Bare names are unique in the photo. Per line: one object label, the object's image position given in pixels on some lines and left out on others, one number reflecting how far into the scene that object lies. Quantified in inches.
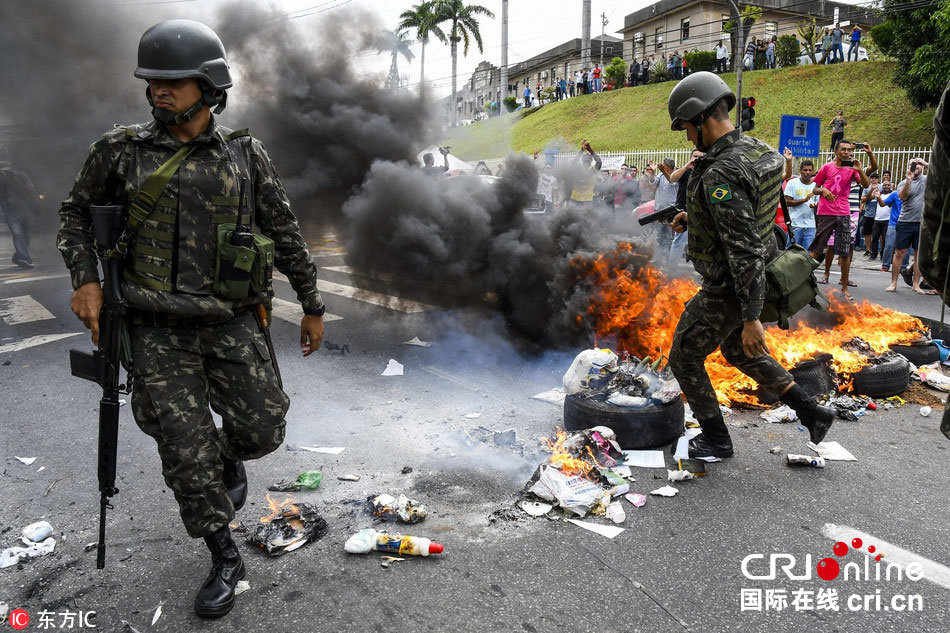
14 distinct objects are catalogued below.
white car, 1170.6
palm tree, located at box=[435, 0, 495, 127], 1560.0
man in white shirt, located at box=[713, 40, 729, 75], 1189.7
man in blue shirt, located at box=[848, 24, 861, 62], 1051.2
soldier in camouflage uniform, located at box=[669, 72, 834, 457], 118.3
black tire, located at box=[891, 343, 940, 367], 196.4
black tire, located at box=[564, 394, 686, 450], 138.1
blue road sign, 486.9
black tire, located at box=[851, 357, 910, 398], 173.8
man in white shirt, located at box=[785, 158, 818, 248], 344.2
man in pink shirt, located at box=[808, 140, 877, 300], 328.2
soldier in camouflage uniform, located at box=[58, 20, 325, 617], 88.2
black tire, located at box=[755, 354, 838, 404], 169.3
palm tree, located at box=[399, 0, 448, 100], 1529.3
